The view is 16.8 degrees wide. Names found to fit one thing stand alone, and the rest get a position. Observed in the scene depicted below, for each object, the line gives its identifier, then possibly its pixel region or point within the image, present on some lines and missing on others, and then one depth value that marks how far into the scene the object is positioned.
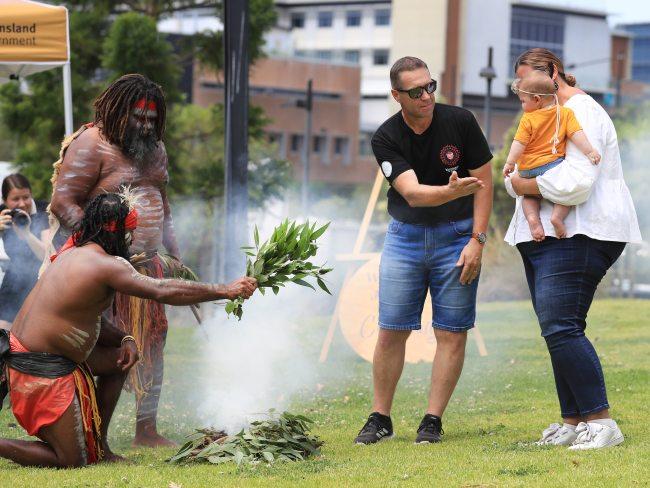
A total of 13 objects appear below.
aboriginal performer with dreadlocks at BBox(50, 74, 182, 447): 11.81
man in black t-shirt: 11.49
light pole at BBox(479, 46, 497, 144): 50.93
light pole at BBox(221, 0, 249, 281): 16.43
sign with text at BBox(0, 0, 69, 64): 16.72
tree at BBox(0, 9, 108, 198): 42.88
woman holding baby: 10.73
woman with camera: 16.06
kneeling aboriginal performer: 10.30
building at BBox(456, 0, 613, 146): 179.77
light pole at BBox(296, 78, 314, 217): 72.19
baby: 10.72
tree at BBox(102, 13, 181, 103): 40.02
